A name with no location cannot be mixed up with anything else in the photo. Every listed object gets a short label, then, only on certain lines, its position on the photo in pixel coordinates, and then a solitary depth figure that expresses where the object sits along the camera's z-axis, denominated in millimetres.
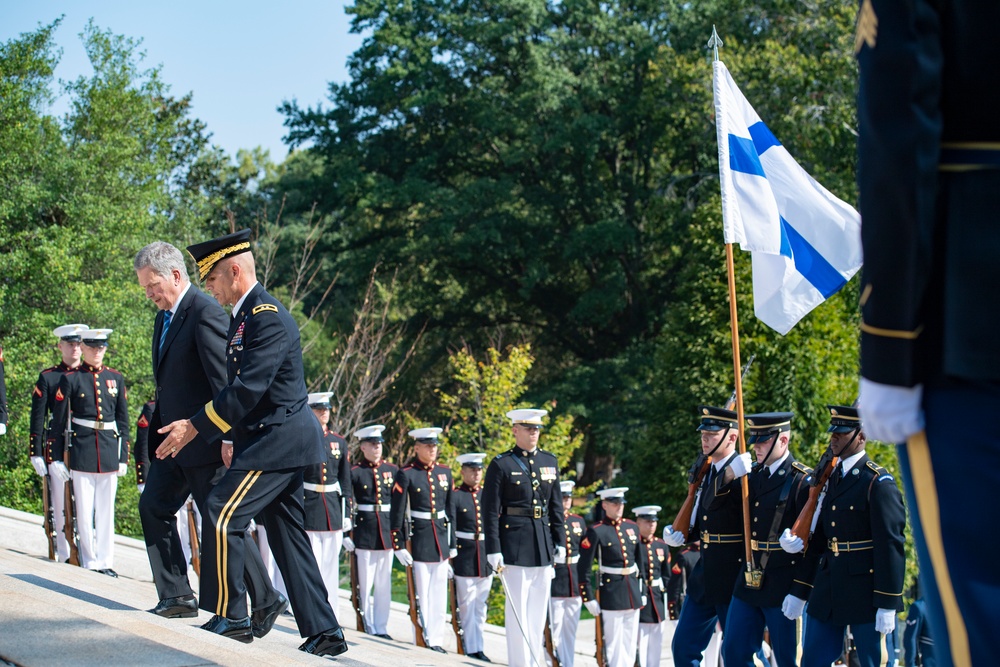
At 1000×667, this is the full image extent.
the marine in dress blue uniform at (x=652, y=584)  12629
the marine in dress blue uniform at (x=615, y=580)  11945
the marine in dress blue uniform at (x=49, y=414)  10352
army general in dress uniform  5246
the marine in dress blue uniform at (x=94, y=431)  10281
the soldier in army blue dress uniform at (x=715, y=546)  7328
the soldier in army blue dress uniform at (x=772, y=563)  6852
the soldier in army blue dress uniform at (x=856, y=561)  6551
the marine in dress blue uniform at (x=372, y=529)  12148
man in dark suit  5734
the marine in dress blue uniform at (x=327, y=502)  11602
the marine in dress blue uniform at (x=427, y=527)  11898
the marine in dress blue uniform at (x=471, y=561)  11773
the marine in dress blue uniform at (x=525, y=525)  10086
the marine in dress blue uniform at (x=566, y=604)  12539
